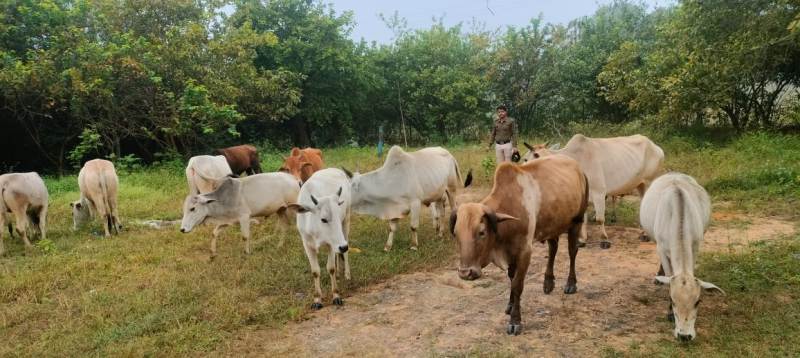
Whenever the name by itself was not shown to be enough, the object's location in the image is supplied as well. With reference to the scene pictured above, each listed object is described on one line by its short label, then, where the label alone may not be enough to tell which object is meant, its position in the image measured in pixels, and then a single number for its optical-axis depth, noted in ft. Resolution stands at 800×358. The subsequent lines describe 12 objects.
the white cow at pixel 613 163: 23.91
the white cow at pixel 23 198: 26.25
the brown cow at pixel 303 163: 31.81
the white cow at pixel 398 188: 24.56
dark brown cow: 41.32
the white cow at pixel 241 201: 23.50
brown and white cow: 13.30
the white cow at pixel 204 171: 30.25
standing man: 32.42
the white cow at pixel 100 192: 28.73
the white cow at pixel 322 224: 17.76
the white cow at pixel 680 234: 13.12
